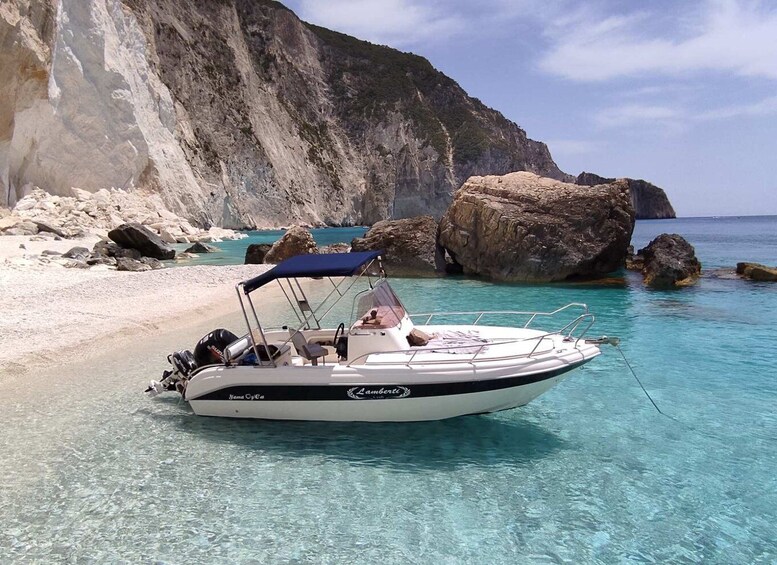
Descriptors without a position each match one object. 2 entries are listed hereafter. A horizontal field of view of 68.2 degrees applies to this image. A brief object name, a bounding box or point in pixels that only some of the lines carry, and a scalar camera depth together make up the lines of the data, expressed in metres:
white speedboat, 7.07
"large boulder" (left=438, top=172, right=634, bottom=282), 23.52
